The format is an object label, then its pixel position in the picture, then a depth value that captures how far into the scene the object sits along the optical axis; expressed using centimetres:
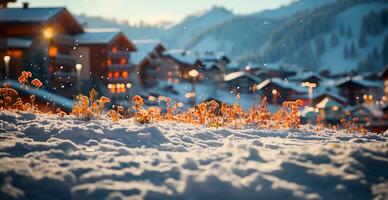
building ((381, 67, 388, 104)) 6053
